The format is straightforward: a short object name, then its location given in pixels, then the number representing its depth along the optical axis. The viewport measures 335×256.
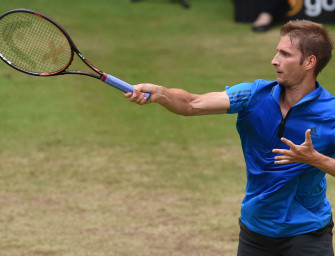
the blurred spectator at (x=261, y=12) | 28.30
